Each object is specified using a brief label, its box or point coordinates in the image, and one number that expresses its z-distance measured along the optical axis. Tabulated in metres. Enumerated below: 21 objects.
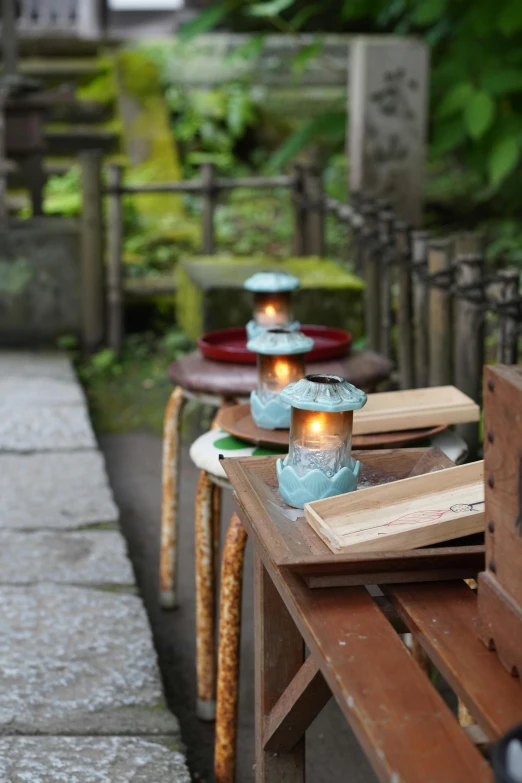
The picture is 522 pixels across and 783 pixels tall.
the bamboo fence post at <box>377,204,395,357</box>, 8.87
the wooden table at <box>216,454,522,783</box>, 2.35
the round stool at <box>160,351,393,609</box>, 5.65
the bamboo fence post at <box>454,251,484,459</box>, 6.90
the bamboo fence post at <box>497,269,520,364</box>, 6.32
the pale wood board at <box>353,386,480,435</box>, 4.52
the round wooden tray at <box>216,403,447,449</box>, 4.50
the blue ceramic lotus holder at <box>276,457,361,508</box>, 3.53
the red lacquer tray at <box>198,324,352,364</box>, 5.85
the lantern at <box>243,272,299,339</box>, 6.12
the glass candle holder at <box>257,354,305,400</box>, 4.80
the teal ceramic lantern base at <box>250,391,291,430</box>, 4.64
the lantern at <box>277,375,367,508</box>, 3.64
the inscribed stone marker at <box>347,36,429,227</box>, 11.15
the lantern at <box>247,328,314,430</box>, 4.68
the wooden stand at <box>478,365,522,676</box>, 2.59
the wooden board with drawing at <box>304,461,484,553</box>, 3.13
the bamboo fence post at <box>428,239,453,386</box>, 7.54
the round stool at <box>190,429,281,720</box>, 4.60
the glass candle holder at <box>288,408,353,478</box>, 3.69
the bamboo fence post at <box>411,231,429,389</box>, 7.89
